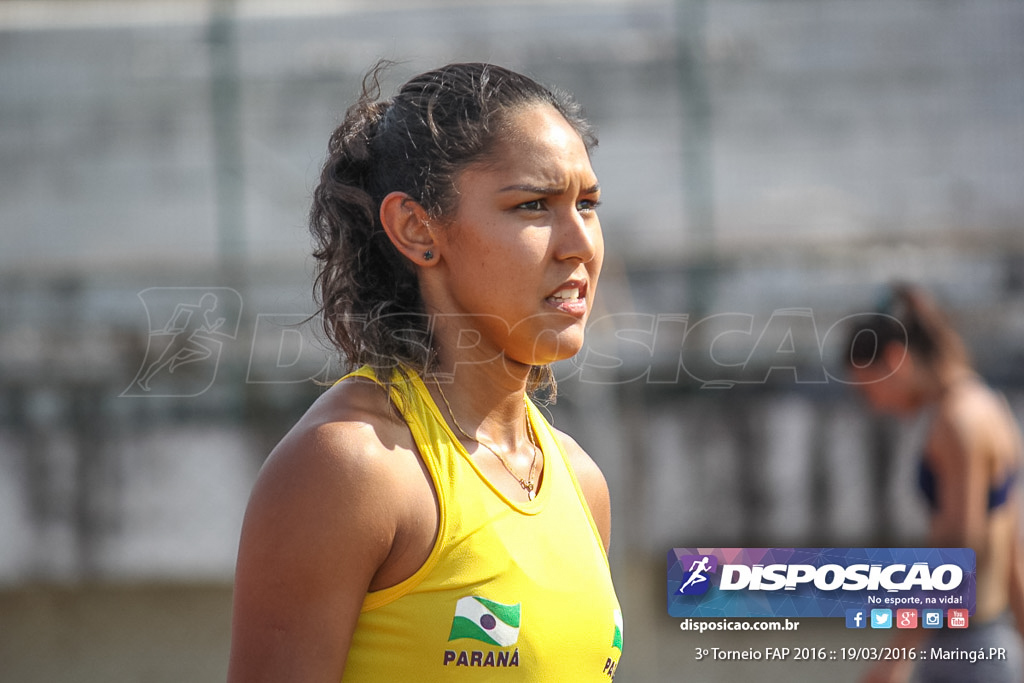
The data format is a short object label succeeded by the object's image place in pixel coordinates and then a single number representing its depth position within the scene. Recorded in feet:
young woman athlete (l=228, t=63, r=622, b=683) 16.90
